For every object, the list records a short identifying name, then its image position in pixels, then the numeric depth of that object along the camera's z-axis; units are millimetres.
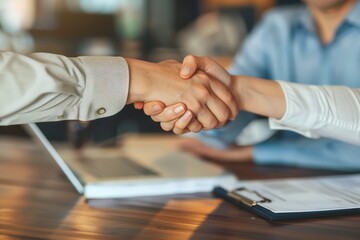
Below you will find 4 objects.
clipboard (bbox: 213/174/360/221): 845
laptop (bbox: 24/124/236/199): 1003
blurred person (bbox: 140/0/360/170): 1342
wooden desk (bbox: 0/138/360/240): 782
